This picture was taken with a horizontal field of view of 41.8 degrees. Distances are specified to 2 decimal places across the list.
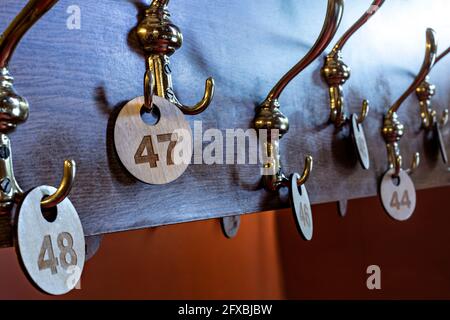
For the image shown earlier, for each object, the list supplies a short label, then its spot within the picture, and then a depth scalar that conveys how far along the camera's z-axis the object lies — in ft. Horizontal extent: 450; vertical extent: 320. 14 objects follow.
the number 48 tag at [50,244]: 1.14
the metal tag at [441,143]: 3.07
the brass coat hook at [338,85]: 2.32
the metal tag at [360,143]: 2.37
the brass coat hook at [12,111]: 1.13
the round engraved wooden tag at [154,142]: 1.44
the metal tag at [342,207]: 2.99
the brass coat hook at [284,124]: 1.90
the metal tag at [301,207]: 1.93
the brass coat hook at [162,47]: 1.52
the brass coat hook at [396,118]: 2.62
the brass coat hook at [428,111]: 3.04
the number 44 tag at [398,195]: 2.60
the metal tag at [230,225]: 2.98
